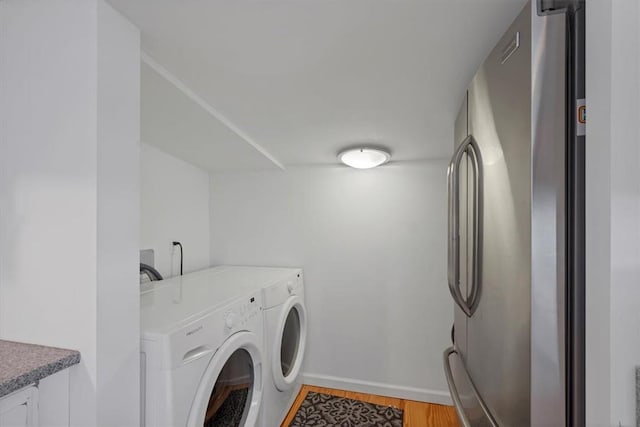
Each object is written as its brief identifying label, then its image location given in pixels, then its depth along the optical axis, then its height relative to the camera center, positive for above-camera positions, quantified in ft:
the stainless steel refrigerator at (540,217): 1.98 -0.03
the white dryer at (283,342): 5.23 -2.71
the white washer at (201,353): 2.97 -1.67
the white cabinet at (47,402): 2.34 -1.58
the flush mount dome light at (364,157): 6.18 +1.21
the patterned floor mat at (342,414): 6.20 -4.47
